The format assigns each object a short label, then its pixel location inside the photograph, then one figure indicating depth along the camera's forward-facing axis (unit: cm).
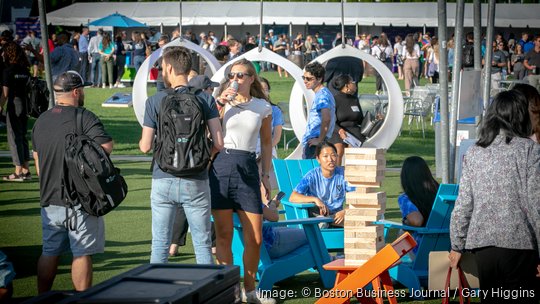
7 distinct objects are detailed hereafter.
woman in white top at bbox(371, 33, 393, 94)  4525
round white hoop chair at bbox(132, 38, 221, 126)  1571
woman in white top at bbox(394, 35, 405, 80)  4381
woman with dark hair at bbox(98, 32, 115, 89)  3491
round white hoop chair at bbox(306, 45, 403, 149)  1466
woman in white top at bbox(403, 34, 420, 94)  3155
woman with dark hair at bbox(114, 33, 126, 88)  3659
